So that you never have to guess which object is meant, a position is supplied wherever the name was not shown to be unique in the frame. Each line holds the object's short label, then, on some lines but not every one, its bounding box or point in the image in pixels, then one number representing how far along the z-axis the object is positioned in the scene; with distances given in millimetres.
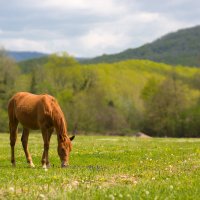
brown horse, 17266
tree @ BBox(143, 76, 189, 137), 94875
